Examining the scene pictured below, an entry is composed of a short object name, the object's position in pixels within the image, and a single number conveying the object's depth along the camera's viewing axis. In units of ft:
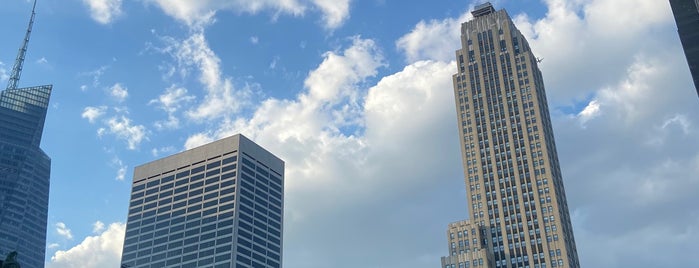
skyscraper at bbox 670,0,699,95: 238.99
